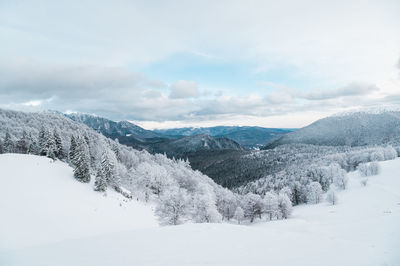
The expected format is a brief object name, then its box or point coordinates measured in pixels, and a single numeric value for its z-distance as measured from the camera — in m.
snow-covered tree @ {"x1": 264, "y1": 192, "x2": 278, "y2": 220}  59.47
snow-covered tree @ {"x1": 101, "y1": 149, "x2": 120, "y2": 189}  46.41
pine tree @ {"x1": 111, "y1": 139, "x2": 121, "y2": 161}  80.46
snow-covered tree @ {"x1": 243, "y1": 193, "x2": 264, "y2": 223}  64.00
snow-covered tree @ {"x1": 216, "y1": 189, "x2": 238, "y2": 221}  64.19
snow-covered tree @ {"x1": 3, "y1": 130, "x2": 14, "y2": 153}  56.07
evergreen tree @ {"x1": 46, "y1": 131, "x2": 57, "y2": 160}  50.25
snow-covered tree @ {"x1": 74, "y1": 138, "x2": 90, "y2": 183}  40.43
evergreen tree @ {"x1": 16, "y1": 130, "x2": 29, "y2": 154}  58.48
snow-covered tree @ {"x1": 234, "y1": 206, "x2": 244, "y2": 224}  59.28
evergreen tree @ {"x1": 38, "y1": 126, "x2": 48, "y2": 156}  50.84
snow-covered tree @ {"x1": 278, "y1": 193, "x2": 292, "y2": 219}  58.25
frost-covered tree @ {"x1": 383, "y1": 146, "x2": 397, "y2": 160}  118.56
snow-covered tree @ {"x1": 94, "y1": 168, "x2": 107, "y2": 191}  39.34
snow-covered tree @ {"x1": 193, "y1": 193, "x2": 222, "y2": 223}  40.72
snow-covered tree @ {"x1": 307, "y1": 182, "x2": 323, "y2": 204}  73.69
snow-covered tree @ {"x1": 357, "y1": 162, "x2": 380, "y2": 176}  87.44
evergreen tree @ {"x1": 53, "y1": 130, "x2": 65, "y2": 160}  54.06
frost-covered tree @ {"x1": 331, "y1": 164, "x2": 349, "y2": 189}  82.38
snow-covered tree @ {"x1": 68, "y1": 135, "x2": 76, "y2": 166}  46.47
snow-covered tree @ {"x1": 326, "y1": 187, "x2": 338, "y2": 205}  65.69
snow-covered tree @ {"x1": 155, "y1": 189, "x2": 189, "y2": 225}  33.97
